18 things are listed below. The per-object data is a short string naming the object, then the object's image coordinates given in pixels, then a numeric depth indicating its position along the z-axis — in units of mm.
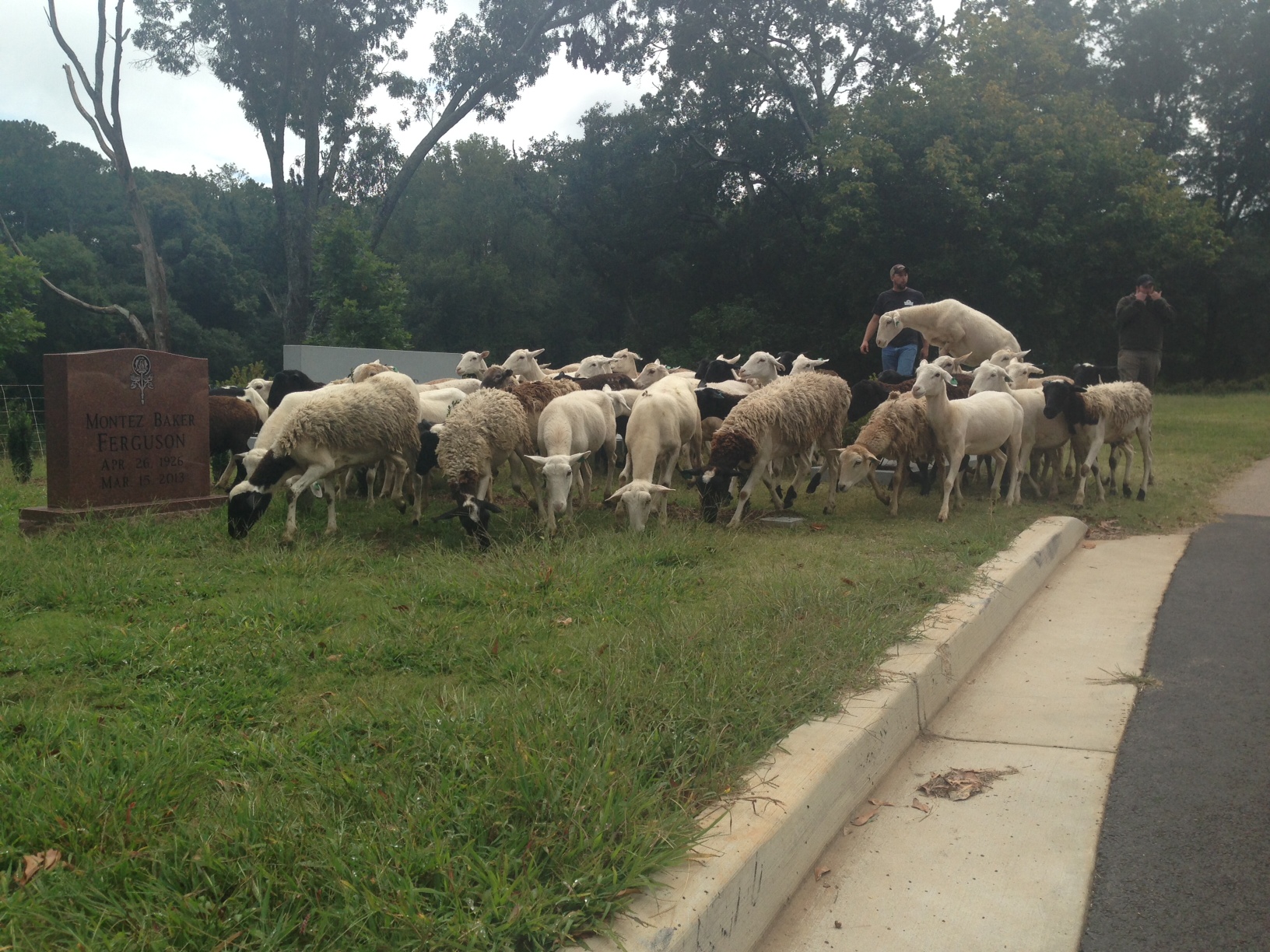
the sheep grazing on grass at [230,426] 11836
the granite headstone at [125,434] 9281
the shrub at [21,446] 13516
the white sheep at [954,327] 13703
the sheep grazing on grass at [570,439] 9047
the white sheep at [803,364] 13562
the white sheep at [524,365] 13594
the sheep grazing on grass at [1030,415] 11555
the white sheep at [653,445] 9211
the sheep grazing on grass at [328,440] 9031
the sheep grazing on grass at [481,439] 9203
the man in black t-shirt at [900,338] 14062
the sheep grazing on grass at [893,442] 10258
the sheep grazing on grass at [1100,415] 11234
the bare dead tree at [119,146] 28375
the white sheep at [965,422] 10367
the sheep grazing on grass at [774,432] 9922
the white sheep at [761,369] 14062
